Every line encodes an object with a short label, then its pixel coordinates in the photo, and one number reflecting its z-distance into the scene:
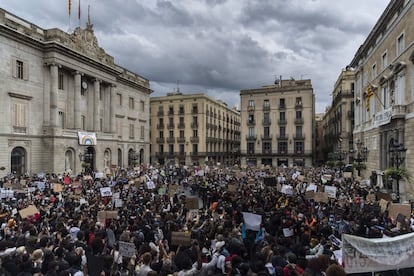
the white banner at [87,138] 33.59
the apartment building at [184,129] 56.38
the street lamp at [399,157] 15.85
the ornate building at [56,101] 27.44
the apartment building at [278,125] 50.81
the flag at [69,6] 33.85
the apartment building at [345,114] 41.21
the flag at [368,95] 24.08
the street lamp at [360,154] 26.48
